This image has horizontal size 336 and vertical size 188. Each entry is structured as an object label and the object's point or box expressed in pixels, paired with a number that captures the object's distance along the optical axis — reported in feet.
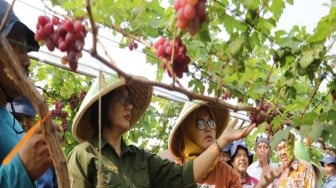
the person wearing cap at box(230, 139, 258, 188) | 15.51
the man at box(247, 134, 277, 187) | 15.18
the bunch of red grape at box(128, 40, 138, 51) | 11.10
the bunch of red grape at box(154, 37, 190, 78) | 5.64
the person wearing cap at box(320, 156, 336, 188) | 22.92
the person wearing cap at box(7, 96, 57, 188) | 8.43
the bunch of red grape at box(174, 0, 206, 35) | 4.94
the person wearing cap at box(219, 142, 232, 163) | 16.47
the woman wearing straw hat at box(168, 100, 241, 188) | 10.42
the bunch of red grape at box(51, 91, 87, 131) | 16.48
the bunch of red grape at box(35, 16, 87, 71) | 5.38
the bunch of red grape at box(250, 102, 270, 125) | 7.72
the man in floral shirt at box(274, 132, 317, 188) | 15.06
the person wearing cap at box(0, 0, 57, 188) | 5.15
